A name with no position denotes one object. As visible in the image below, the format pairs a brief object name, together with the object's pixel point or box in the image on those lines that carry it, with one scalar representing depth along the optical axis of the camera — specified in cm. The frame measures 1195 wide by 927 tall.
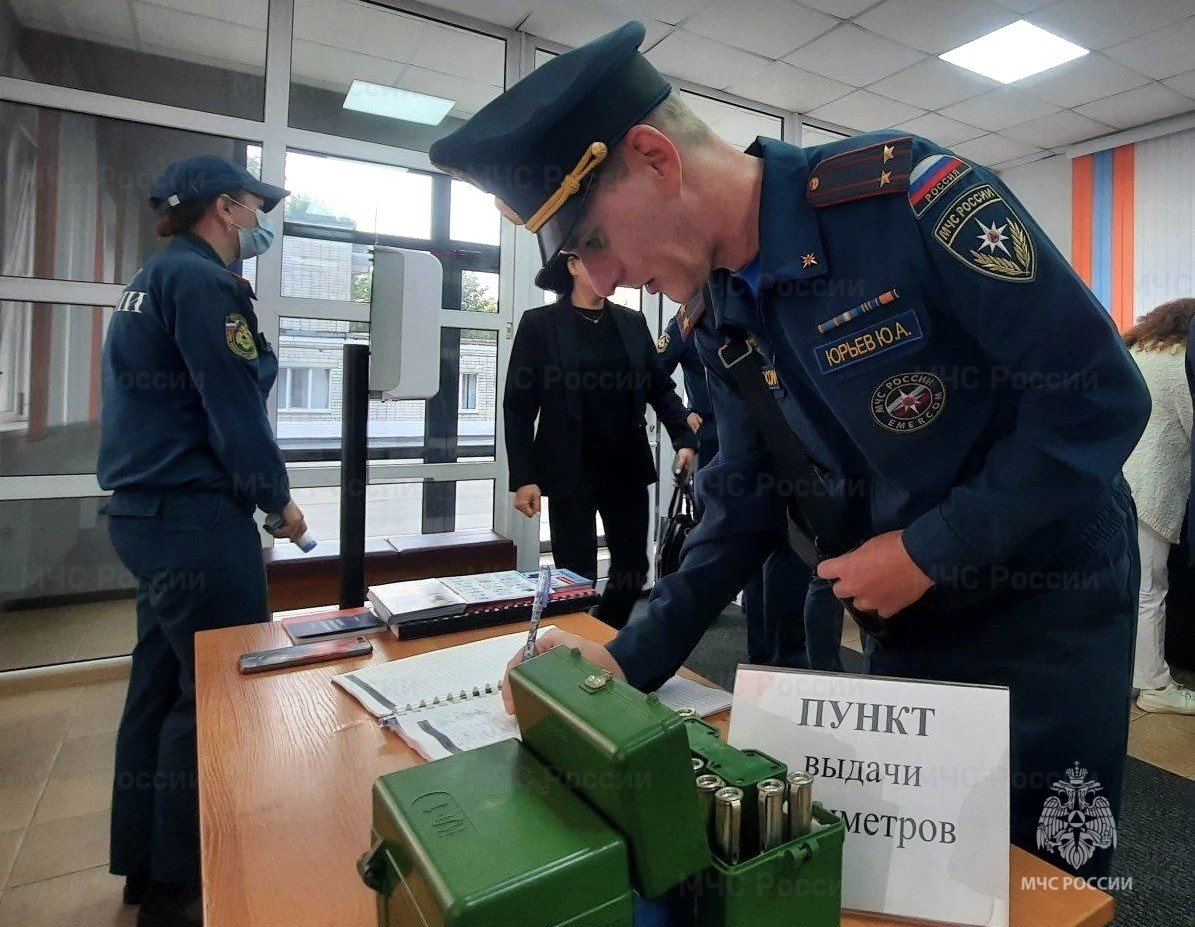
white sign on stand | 58
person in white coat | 263
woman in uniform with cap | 161
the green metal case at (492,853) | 41
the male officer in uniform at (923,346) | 70
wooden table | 59
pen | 93
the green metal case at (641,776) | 44
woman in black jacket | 252
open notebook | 87
